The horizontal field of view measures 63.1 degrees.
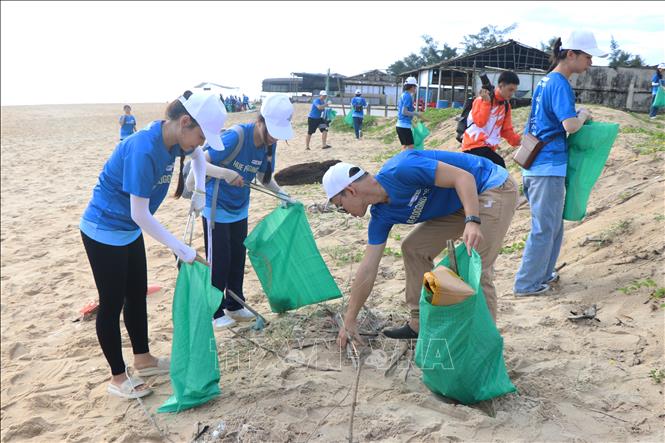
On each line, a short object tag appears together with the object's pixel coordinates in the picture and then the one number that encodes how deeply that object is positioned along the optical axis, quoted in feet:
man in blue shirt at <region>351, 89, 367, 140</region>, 44.86
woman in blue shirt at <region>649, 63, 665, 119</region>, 37.28
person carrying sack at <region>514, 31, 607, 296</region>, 10.73
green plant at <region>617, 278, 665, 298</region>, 10.93
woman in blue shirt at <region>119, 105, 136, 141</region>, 36.25
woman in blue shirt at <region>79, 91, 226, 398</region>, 7.80
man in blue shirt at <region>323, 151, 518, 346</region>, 7.76
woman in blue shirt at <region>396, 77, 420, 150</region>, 26.63
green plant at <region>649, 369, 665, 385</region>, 8.20
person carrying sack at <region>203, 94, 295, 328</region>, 10.22
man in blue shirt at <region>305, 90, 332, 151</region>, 40.62
